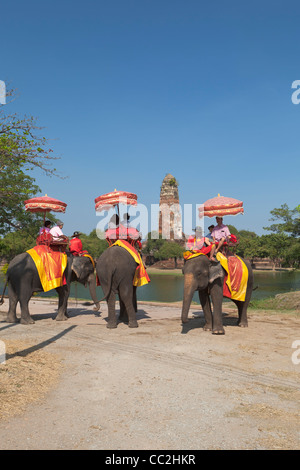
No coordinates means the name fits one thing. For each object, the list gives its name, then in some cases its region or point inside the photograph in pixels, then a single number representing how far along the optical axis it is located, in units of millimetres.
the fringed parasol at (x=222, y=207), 8773
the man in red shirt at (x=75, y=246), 10672
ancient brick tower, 95100
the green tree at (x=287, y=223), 24641
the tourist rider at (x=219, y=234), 8453
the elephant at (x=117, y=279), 8547
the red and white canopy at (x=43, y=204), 10078
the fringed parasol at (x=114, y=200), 9414
